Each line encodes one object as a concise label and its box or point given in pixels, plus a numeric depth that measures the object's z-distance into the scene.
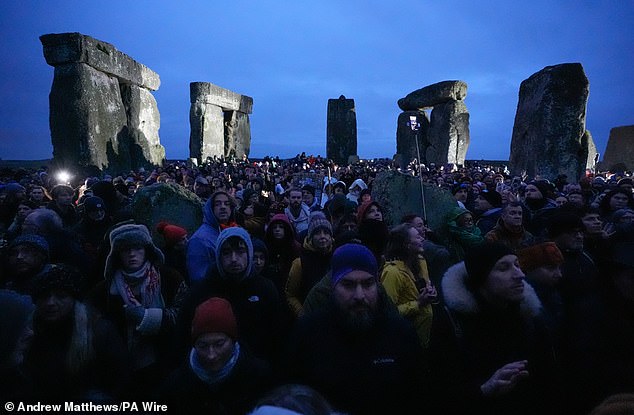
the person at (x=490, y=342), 1.86
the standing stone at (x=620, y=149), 24.38
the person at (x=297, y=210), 6.00
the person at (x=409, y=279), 2.80
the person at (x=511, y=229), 3.86
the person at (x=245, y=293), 2.60
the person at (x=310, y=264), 3.43
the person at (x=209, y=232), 3.53
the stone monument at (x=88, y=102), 10.77
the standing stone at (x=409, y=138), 22.73
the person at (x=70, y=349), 2.06
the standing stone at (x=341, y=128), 24.27
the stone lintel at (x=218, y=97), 19.05
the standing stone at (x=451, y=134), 21.27
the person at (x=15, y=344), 1.95
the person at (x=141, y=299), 2.59
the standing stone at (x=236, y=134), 22.39
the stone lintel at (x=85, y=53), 10.63
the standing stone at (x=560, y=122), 11.32
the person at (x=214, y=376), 1.97
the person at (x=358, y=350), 1.91
